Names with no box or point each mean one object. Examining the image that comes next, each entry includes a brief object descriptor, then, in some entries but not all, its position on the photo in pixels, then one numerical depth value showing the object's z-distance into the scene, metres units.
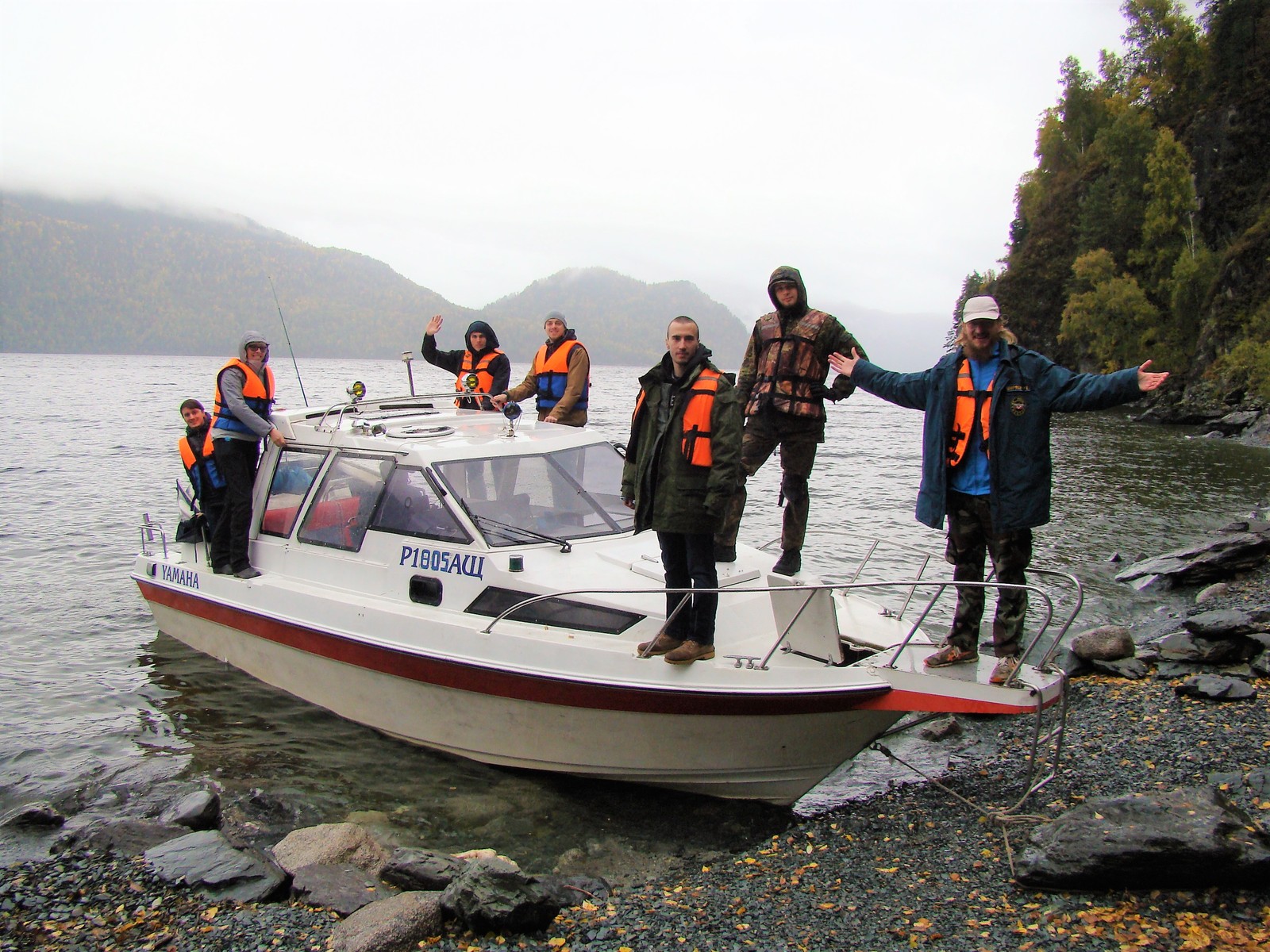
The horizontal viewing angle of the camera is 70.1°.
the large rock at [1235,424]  32.22
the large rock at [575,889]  4.41
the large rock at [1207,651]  7.13
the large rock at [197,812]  5.55
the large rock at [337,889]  4.54
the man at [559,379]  8.51
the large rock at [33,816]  5.60
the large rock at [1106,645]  7.80
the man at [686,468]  4.98
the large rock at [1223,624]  7.33
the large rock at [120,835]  5.12
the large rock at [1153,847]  3.60
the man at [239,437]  7.37
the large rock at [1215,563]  11.27
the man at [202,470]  7.64
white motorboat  5.19
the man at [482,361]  9.08
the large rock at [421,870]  4.61
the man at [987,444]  4.76
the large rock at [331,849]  5.14
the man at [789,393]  6.09
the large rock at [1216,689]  6.24
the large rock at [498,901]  4.00
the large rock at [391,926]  3.88
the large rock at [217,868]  4.54
